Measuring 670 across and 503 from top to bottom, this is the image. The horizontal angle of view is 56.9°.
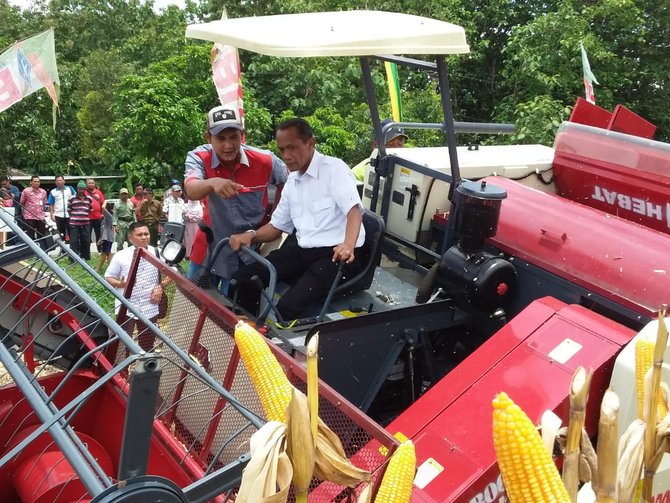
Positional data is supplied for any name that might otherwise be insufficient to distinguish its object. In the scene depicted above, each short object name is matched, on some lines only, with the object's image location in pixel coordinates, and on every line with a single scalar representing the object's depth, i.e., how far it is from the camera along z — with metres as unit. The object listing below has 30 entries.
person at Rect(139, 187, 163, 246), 11.18
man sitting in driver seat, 3.58
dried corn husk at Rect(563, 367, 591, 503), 1.23
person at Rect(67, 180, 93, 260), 10.92
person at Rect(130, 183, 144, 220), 11.95
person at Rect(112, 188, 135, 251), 11.41
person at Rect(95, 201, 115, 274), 10.66
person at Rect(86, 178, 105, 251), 11.51
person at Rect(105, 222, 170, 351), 3.51
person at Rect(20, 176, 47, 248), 11.31
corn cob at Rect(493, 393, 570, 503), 1.21
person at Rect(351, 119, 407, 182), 6.24
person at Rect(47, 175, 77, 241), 11.54
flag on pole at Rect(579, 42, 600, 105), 7.46
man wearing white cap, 3.82
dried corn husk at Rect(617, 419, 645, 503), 1.43
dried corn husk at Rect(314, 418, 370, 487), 1.52
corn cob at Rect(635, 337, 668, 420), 1.77
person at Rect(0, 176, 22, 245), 10.70
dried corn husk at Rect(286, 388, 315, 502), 1.37
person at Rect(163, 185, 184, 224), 10.84
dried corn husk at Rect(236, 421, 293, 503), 1.35
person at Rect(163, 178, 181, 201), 11.20
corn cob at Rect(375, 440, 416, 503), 1.62
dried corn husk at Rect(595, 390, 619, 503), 1.27
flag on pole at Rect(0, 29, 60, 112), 8.07
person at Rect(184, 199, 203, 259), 9.43
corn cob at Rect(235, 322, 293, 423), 1.68
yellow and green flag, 8.07
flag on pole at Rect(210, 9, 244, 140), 7.39
